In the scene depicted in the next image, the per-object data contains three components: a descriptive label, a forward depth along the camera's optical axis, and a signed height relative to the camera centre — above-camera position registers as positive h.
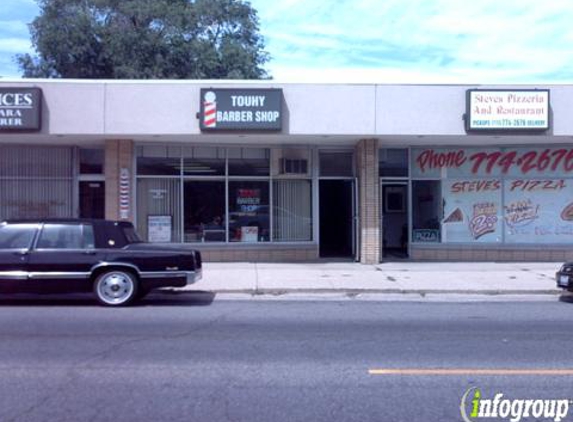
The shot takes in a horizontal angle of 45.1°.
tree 34.75 +9.10
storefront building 17.62 +1.60
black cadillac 12.05 -0.73
